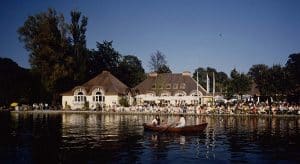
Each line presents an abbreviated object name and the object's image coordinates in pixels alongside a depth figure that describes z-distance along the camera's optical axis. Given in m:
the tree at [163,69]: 98.94
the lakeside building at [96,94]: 78.62
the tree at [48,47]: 77.38
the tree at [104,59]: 106.94
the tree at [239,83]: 74.56
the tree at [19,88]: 89.19
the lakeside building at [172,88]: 77.62
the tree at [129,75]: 109.56
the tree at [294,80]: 65.94
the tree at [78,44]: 85.25
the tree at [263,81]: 66.81
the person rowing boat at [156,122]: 38.62
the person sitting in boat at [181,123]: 36.82
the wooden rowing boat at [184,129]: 36.31
